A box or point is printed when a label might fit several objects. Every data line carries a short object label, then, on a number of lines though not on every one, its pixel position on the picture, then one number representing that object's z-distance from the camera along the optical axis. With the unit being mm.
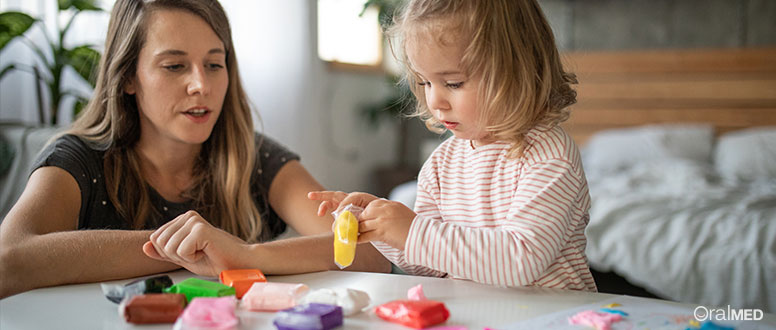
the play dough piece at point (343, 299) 769
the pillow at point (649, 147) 3572
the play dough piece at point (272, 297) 787
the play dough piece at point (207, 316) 710
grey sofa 1950
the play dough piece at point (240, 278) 862
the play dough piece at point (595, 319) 724
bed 2086
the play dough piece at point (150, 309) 731
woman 1225
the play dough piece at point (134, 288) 796
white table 750
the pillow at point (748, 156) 3209
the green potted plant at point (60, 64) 2254
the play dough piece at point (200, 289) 808
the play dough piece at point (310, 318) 693
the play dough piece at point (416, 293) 825
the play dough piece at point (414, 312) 722
